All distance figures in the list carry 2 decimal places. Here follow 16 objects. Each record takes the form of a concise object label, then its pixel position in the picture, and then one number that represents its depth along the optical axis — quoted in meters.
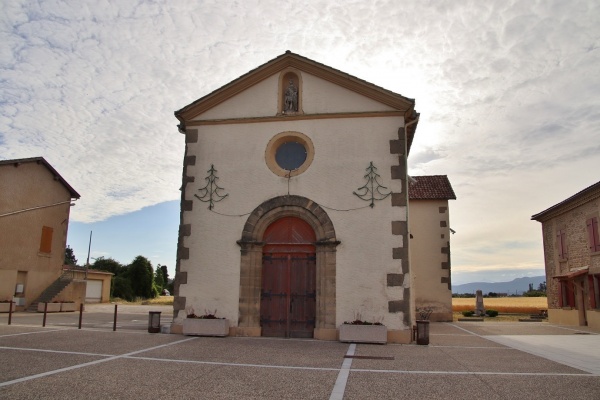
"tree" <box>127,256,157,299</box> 43.31
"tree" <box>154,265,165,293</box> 51.61
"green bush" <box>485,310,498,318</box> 25.30
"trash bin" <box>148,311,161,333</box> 12.42
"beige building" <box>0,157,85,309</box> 21.67
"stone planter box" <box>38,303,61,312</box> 22.41
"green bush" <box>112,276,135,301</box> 41.38
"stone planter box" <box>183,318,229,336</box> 11.71
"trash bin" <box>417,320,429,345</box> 11.18
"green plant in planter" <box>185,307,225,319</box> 11.98
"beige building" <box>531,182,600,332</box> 16.91
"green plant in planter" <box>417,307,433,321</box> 20.62
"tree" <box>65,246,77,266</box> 58.59
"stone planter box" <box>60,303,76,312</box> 23.34
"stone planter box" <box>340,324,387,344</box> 11.05
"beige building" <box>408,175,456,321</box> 21.16
